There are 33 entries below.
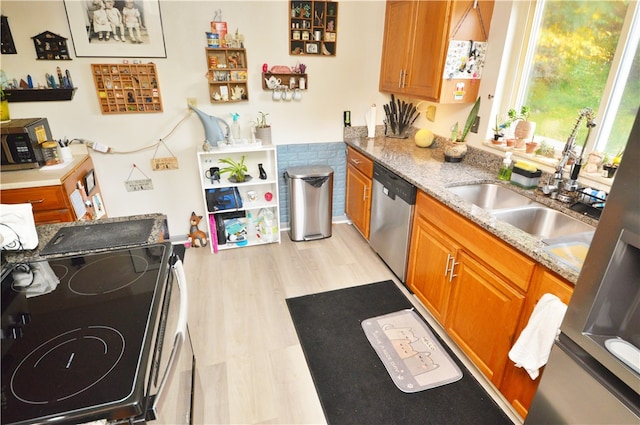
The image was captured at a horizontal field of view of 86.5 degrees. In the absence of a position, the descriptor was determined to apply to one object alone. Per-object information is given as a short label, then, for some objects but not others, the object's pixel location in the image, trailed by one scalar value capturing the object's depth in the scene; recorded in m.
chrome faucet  1.72
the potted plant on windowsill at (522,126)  2.12
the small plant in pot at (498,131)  2.28
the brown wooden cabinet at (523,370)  1.27
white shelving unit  2.87
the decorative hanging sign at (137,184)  2.89
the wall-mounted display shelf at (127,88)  2.55
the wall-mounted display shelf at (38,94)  2.43
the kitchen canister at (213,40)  2.61
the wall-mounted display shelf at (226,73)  2.70
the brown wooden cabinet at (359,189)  2.91
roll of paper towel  3.19
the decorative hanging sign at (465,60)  2.23
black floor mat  1.64
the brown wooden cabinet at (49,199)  2.07
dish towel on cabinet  1.25
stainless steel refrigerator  0.82
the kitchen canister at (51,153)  2.34
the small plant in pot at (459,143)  2.39
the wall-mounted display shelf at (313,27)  2.77
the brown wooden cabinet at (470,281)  1.52
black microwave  2.15
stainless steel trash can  3.00
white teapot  2.86
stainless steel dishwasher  2.29
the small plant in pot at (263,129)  2.95
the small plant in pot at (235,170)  2.96
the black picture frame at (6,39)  2.30
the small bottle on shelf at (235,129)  2.86
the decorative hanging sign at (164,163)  2.89
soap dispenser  2.09
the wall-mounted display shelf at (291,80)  2.88
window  1.63
